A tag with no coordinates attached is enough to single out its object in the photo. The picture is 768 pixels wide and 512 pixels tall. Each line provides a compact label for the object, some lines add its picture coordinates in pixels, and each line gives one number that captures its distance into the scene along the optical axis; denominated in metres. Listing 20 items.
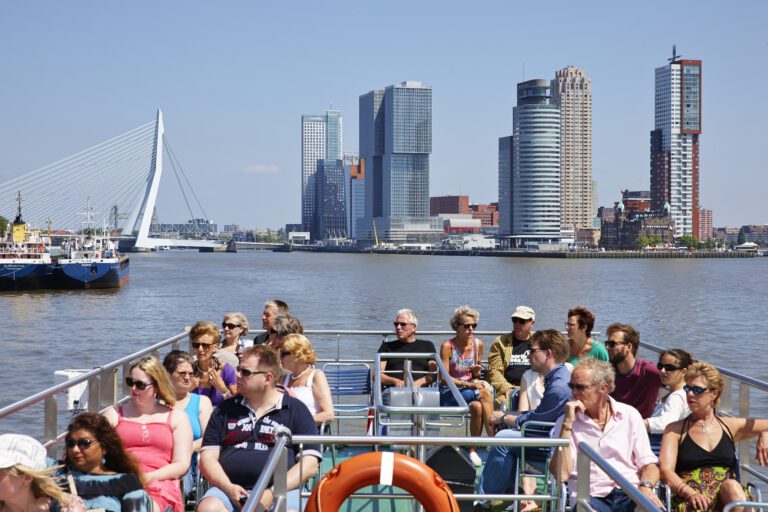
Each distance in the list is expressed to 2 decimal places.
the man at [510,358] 7.09
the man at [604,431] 4.51
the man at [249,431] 4.43
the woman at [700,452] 4.63
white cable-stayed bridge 77.00
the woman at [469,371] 7.04
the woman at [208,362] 6.09
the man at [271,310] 7.45
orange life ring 3.54
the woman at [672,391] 5.54
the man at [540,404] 5.35
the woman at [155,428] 4.59
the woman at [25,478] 3.22
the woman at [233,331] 7.29
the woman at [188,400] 5.12
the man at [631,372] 6.23
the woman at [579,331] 6.97
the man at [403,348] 7.55
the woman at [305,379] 5.64
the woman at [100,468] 3.85
